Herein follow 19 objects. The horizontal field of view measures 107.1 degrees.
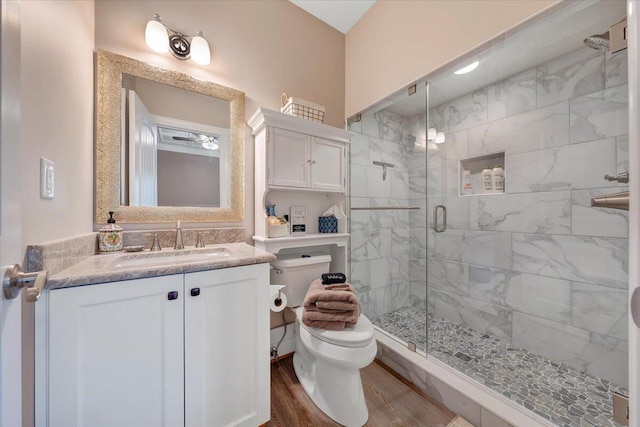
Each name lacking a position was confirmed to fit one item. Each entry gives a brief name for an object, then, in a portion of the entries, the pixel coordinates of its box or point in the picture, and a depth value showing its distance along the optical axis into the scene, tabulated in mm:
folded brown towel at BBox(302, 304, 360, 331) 1277
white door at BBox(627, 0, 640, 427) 430
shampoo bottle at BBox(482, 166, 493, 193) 2092
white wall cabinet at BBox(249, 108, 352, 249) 1602
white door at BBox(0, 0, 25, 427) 402
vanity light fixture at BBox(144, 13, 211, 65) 1362
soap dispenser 1207
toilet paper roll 1447
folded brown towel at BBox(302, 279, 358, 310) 1301
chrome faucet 1374
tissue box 1962
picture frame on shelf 1860
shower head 1229
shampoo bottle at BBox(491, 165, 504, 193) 2033
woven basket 1709
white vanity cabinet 764
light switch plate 773
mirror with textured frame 1260
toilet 1198
